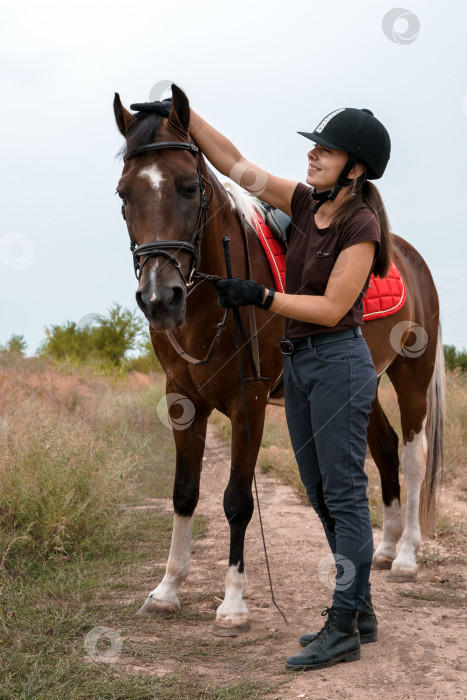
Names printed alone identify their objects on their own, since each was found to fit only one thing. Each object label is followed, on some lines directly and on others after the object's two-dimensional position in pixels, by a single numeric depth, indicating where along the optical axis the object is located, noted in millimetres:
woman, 2832
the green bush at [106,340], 26438
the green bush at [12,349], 17061
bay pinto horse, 3006
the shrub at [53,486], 4617
